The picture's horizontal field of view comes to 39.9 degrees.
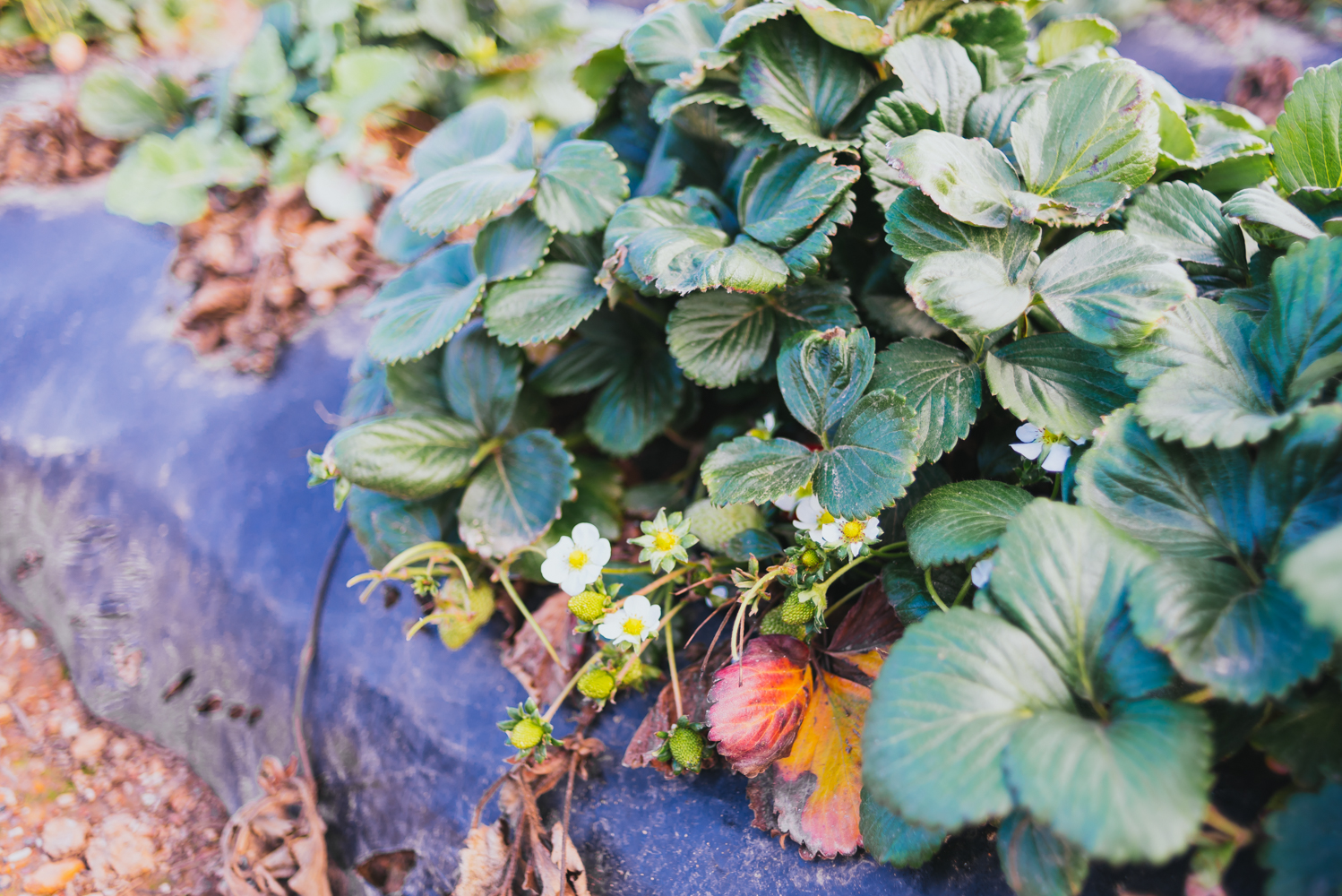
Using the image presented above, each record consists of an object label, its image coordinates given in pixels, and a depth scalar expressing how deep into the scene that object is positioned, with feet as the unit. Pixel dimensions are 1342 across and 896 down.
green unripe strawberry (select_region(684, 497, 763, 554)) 2.49
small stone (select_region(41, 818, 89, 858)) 2.79
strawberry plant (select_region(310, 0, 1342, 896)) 2.09
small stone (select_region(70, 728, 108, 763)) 2.96
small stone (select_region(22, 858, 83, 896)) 2.73
